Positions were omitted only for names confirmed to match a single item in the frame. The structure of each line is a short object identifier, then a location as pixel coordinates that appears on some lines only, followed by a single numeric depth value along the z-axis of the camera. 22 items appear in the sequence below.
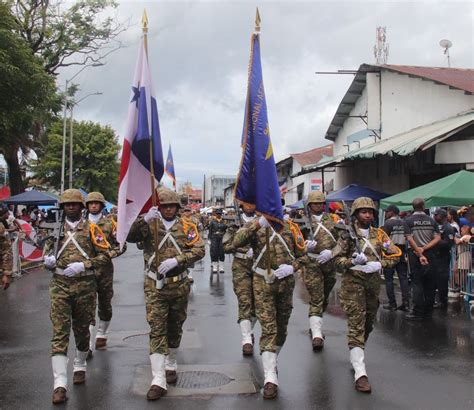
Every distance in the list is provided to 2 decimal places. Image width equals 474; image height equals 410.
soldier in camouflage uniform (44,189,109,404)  5.52
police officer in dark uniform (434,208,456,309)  10.23
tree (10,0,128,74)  26.39
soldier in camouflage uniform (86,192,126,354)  7.36
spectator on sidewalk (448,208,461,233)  12.11
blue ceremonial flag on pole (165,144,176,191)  20.45
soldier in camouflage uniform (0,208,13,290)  7.96
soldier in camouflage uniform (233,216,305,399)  5.59
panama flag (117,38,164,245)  5.83
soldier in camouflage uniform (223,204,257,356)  7.31
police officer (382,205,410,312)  10.36
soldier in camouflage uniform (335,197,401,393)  5.95
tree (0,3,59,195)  15.40
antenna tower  36.41
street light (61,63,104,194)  29.54
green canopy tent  11.84
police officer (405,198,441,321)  9.75
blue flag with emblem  5.82
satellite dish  27.70
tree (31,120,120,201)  48.00
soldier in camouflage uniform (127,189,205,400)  5.53
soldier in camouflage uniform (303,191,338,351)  7.73
